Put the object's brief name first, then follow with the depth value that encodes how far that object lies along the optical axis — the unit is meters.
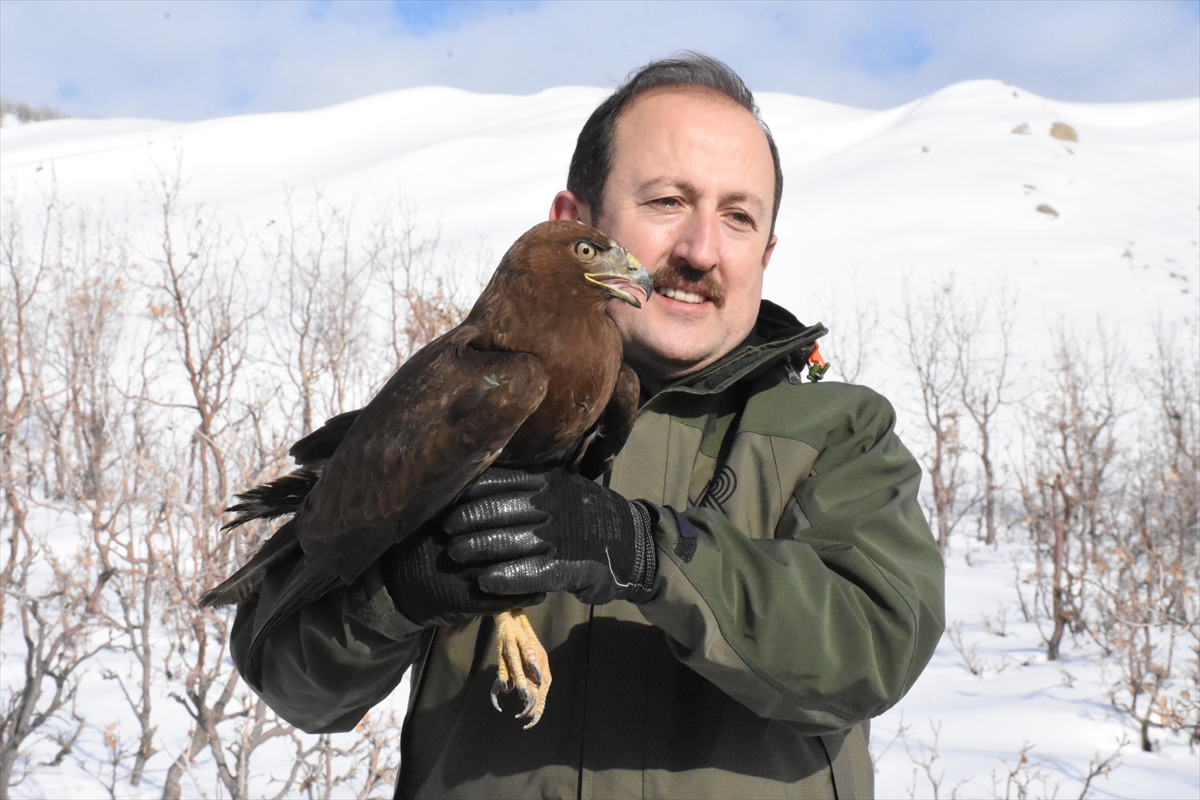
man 2.16
